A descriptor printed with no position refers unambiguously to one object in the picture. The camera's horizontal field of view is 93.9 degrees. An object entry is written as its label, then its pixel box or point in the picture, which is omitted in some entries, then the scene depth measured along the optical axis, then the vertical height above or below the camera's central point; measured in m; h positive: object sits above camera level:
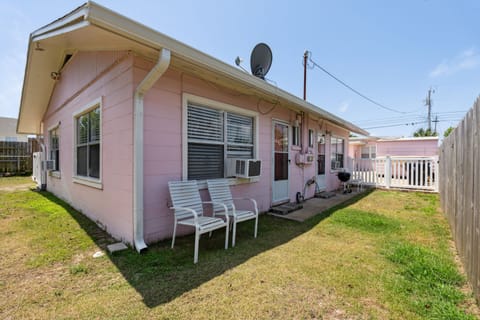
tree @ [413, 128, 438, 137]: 30.30 +3.62
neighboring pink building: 12.46 +0.74
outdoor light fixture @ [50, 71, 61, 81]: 6.28 +2.32
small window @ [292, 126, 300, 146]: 6.23 +0.64
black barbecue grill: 8.05 -0.69
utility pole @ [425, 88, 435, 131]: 28.28 +7.24
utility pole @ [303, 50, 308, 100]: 10.40 +4.01
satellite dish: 5.70 +2.54
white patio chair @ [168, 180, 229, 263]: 2.80 -0.71
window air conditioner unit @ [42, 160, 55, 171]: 7.11 -0.24
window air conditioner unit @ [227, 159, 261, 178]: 4.30 -0.20
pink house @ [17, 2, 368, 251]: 2.96 +0.66
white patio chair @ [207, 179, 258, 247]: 3.70 -0.60
